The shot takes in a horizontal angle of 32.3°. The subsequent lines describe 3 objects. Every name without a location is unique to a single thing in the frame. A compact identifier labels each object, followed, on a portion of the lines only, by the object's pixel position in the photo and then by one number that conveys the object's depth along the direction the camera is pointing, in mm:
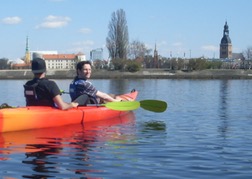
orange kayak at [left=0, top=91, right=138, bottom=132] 9289
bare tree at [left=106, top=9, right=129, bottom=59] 86750
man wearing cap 9362
